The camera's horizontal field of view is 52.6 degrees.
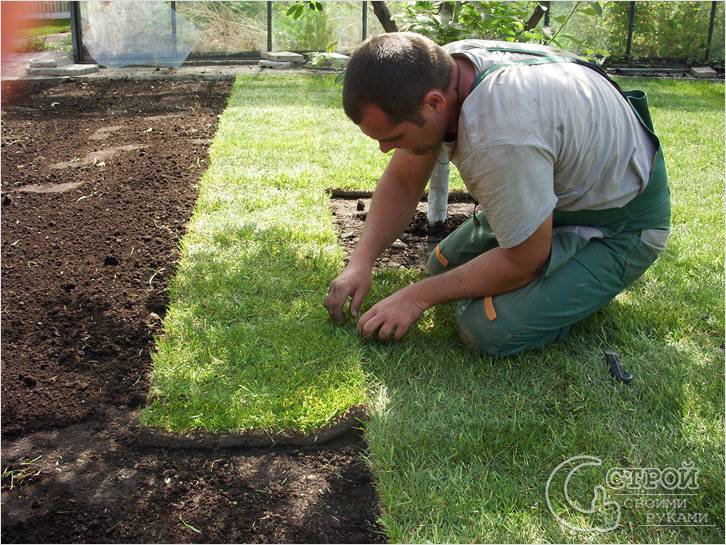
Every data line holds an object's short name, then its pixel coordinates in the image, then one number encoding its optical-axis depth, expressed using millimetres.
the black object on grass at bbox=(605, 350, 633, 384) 2844
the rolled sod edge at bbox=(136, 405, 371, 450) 2559
